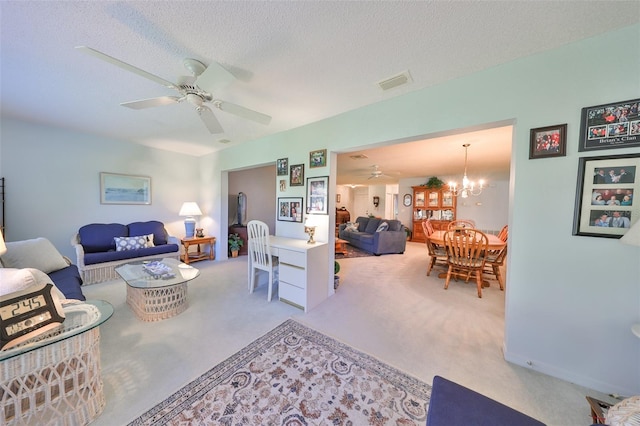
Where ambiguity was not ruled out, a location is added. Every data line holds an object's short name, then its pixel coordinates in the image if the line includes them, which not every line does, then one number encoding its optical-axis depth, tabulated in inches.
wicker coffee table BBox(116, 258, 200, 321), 87.4
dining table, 123.4
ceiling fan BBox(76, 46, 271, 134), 59.4
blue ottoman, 33.5
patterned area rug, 50.2
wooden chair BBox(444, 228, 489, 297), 119.3
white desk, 100.0
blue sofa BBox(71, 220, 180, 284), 126.8
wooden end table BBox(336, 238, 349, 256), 215.7
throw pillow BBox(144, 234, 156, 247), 149.2
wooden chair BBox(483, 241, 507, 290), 124.6
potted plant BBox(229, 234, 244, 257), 198.5
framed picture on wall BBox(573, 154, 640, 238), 53.9
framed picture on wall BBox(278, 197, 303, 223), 127.9
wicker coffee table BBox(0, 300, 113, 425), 41.3
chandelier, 261.3
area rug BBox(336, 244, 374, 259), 208.5
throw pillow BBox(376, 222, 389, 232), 217.3
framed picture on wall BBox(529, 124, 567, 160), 60.5
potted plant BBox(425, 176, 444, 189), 268.4
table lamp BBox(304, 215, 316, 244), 113.0
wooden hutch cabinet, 273.1
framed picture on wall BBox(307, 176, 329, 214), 114.3
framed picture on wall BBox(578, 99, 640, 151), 53.4
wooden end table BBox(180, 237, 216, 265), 170.6
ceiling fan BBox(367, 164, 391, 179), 216.1
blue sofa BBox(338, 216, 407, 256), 212.7
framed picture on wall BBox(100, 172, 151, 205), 150.6
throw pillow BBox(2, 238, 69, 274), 86.6
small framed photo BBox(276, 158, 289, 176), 132.5
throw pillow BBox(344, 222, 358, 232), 264.1
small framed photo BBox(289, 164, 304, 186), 124.4
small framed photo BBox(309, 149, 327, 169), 114.3
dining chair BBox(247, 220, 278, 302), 109.8
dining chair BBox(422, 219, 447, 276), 143.6
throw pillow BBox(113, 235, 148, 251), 139.8
